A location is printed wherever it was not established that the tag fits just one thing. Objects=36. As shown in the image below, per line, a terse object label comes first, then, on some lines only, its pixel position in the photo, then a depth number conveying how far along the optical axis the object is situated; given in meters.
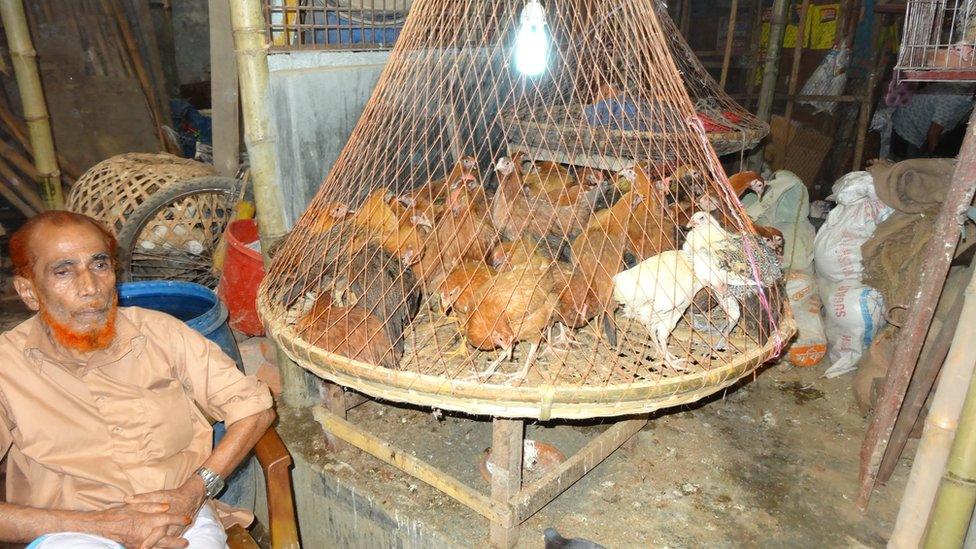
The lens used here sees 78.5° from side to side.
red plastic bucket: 3.18
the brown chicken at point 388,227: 2.31
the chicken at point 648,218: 2.38
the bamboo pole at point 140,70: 5.70
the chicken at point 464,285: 2.07
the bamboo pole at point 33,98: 3.92
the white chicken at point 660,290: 2.02
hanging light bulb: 1.95
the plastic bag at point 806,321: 3.48
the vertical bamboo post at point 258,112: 2.35
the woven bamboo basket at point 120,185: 3.57
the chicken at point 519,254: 2.17
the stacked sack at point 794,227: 3.73
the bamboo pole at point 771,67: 5.19
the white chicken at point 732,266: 1.99
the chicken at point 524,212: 2.49
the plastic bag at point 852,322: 3.37
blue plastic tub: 2.92
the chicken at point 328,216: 2.29
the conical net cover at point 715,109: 3.23
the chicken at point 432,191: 2.42
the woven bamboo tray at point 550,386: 1.65
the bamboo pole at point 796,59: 5.88
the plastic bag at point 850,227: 3.57
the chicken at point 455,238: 2.28
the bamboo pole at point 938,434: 1.84
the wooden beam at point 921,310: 2.00
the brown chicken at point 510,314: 1.91
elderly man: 1.68
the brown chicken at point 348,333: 1.90
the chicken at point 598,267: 2.03
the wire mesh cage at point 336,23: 2.65
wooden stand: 2.11
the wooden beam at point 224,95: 3.98
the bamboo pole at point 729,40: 5.75
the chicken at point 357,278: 2.14
